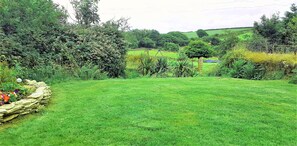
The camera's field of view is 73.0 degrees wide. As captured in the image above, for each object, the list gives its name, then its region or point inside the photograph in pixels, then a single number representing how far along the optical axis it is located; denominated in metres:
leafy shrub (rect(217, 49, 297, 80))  7.61
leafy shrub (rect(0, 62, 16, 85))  4.45
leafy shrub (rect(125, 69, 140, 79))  9.02
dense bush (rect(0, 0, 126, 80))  6.75
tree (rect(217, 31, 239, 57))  19.20
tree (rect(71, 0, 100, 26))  10.31
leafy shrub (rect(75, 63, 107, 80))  7.26
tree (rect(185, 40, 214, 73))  21.26
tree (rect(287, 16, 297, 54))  13.27
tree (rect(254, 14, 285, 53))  16.71
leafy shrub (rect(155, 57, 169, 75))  9.80
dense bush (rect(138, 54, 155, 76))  9.77
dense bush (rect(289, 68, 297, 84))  6.36
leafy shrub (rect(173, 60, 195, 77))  9.58
